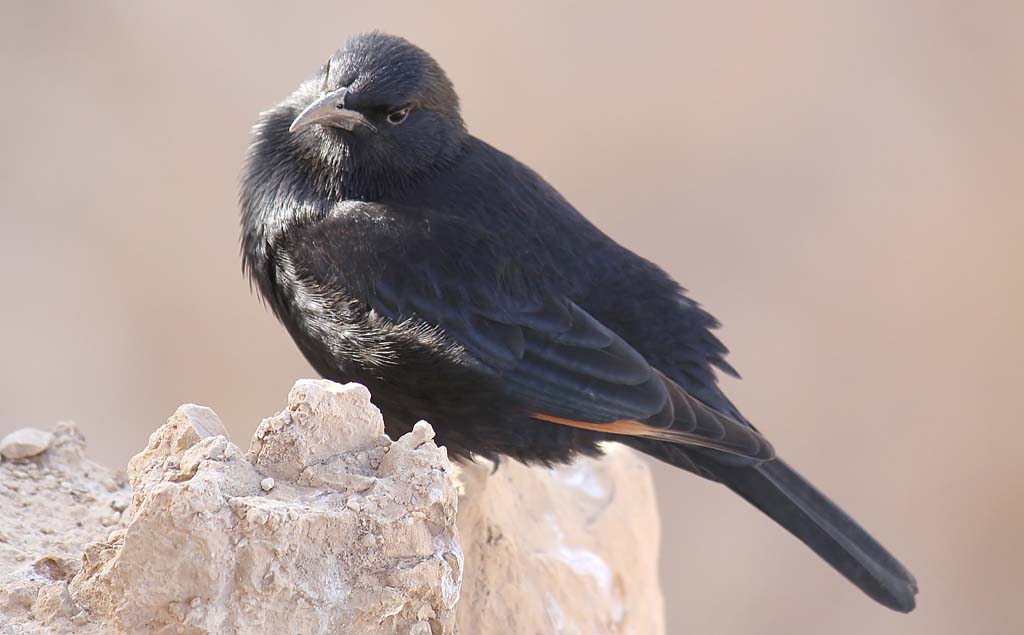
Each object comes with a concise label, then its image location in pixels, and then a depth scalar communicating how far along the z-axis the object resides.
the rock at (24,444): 7.37
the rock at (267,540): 4.95
